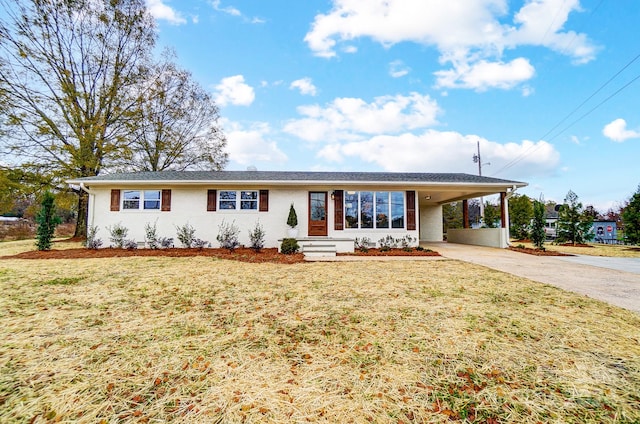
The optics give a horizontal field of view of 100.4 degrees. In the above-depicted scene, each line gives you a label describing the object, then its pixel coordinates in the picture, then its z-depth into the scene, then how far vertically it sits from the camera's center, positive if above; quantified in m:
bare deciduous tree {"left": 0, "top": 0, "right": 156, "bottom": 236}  12.27 +7.42
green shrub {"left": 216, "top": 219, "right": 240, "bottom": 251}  10.48 -0.34
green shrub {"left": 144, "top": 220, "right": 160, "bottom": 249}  10.39 -0.33
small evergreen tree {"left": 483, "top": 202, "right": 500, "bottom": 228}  17.00 +0.58
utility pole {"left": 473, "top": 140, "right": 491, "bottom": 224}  24.09 +5.94
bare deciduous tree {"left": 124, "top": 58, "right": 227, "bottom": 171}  15.95 +6.56
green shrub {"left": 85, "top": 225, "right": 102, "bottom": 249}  10.38 -0.52
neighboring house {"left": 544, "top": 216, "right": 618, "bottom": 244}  23.01 -0.29
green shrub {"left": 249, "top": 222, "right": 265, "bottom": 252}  10.33 -0.42
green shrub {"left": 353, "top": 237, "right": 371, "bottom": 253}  10.61 -0.67
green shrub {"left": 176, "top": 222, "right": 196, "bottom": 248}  10.42 -0.29
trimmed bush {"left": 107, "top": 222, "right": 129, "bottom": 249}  10.35 -0.32
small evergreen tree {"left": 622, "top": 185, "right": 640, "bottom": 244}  11.88 +0.26
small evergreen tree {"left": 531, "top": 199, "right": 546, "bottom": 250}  11.05 -0.01
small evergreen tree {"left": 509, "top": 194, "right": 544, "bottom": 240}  16.25 +0.61
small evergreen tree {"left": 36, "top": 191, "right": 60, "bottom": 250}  9.44 +0.21
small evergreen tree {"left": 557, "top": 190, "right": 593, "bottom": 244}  12.98 +0.19
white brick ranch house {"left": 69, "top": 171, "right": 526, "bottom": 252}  10.71 +0.84
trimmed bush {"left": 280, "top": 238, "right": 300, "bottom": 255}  9.38 -0.70
